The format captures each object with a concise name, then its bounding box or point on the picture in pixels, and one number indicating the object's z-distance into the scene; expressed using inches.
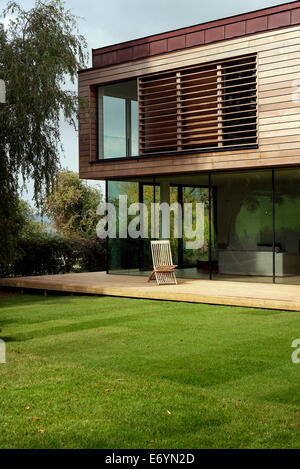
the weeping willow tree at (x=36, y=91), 485.7
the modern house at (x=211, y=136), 483.5
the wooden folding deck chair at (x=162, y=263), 513.3
